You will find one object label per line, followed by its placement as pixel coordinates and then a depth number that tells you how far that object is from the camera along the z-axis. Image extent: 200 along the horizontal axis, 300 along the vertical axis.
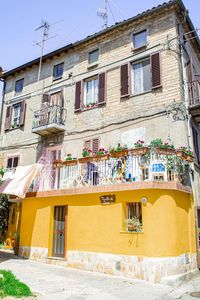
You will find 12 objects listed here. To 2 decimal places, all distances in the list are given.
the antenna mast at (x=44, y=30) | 19.31
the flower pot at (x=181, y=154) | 10.80
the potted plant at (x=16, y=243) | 14.03
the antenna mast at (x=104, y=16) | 18.11
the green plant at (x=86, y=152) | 13.25
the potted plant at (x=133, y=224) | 10.37
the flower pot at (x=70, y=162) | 12.77
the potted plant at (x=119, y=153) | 11.35
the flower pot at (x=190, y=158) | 11.02
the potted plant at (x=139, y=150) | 10.88
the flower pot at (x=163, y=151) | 10.70
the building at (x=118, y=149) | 10.24
